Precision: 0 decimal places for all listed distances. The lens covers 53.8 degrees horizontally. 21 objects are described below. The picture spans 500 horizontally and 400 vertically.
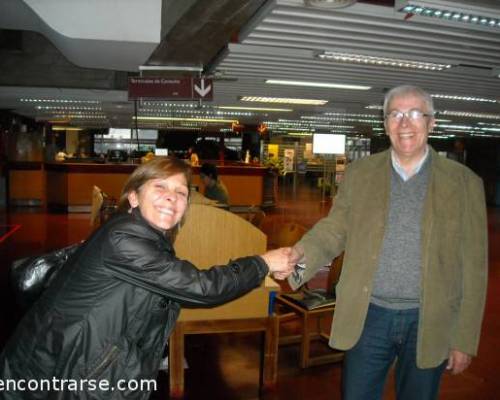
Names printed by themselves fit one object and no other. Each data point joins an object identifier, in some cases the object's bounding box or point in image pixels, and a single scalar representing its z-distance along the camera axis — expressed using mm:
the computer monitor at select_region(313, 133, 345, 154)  14734
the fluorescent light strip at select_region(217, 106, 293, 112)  11711
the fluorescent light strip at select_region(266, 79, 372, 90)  7223
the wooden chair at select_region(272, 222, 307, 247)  4262
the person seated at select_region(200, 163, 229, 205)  6961
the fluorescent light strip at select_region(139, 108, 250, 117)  12191
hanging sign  6247
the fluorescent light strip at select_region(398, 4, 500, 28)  3438
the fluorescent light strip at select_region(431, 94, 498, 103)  8344
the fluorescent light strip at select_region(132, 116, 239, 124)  15086
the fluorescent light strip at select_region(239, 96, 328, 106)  9477
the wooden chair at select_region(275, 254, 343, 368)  3676
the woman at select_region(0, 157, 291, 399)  1541
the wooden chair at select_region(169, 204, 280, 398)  3043
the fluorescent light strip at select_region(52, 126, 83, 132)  23397
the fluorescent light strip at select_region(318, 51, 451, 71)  5203
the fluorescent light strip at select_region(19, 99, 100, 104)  11005
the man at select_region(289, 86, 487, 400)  1829
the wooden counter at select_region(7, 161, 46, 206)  13164
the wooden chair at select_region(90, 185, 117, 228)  5023
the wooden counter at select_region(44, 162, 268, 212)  12547
